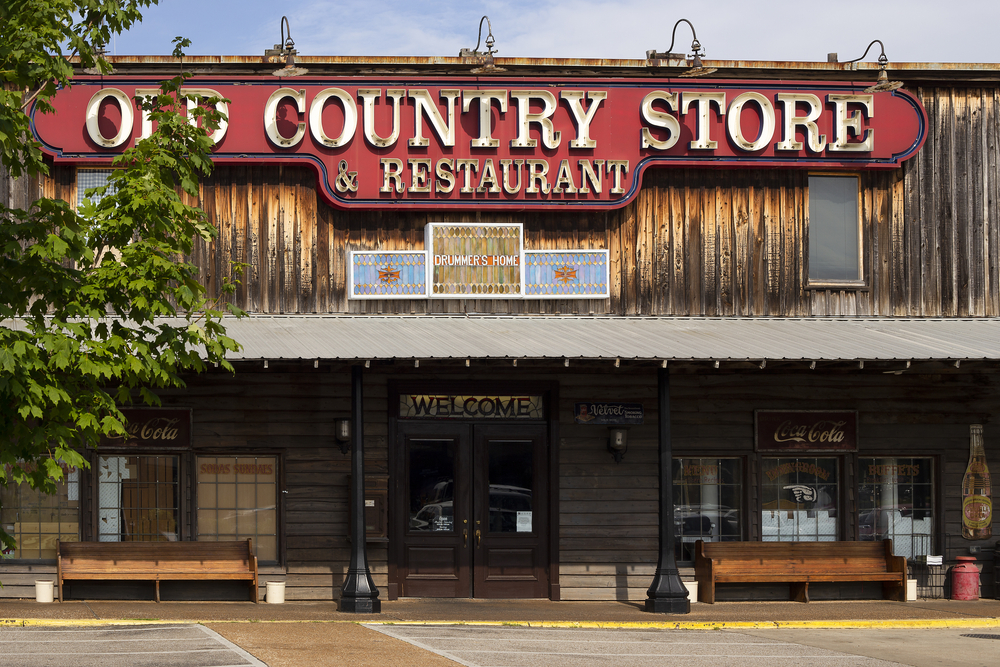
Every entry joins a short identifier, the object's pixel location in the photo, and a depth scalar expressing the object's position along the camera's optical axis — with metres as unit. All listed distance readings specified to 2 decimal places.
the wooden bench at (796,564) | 14.65
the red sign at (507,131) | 15.30
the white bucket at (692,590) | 14.67
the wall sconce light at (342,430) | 14.53
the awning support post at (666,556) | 13.79
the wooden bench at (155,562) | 13.96
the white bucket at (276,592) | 14.22
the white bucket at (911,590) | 15.06
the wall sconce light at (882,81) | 15.86
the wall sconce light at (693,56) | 16.00
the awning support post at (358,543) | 13.52
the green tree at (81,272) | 6.93
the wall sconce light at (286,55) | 15.35
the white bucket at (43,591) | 13.84
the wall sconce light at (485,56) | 15.77
